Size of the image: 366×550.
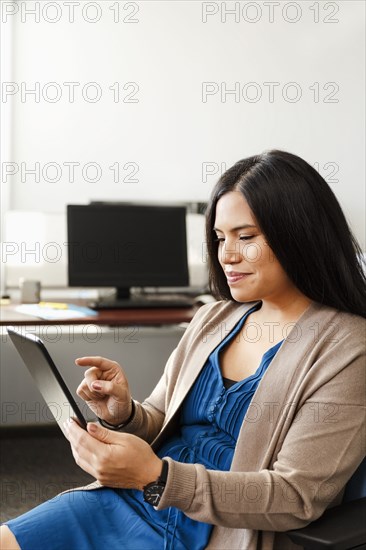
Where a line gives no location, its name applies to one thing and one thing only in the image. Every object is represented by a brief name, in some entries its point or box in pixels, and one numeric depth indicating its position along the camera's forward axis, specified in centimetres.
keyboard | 363
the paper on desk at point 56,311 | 333
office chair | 120
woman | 130
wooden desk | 324
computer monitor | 381
